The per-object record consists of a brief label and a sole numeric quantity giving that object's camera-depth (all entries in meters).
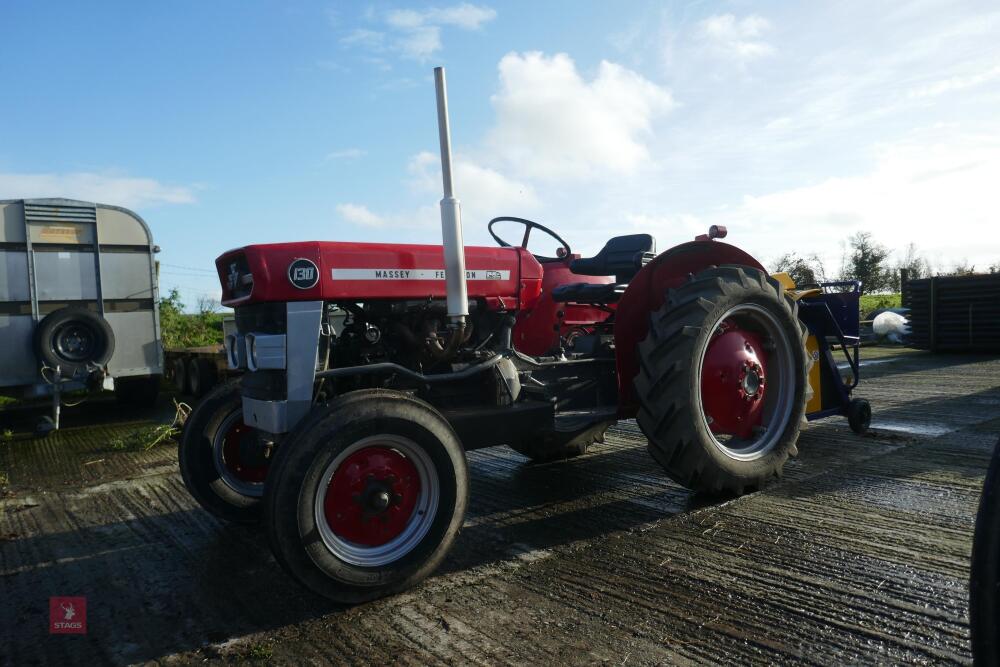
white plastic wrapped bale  15.48
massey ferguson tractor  2.62
